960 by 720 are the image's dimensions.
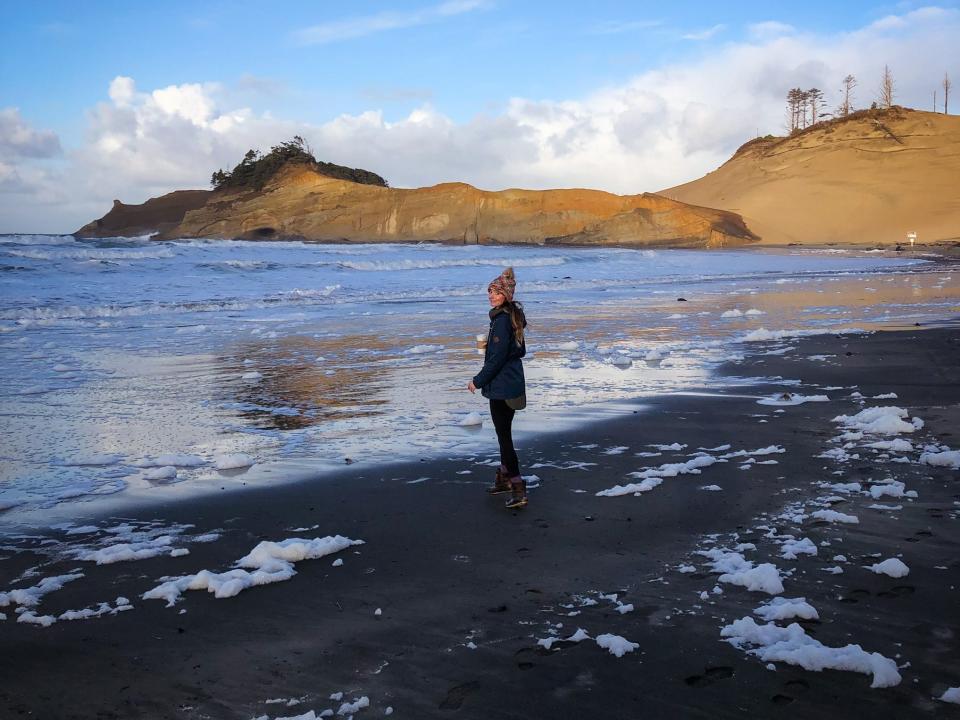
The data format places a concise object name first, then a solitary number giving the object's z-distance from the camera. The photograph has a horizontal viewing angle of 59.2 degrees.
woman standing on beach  5.64
